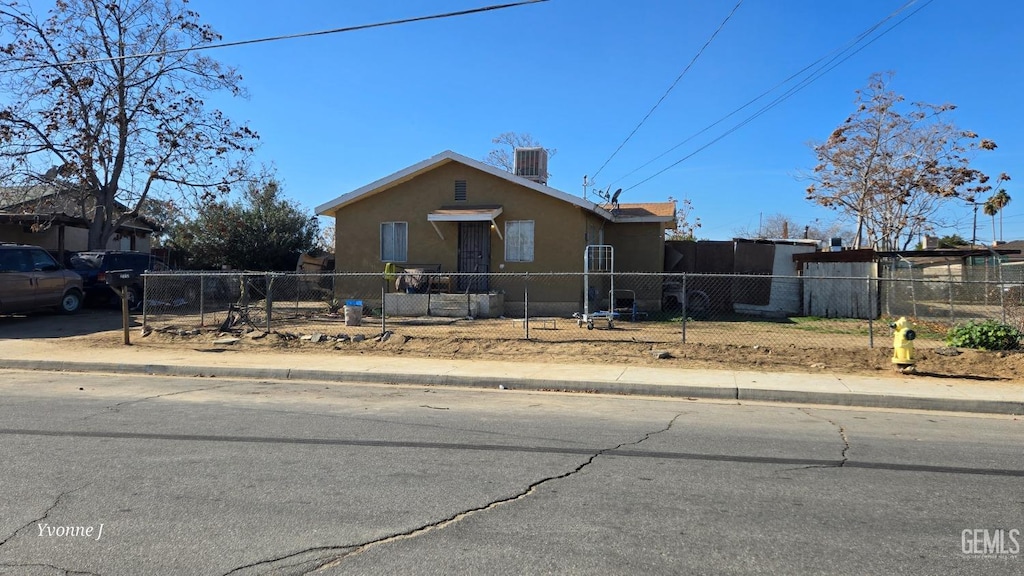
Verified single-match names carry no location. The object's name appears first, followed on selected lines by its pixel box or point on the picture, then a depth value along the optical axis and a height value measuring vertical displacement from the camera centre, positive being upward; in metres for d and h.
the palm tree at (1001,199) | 47.92 +7.60
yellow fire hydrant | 10.06 -0.77
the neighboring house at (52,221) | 20.94 +2.55
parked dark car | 18.09 +0.55
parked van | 14.59 +0.22
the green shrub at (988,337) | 11.69 -0.72
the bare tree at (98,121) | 19.30 +5.29
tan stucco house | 18.23 +1.97
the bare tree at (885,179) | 26.48 +4.96
